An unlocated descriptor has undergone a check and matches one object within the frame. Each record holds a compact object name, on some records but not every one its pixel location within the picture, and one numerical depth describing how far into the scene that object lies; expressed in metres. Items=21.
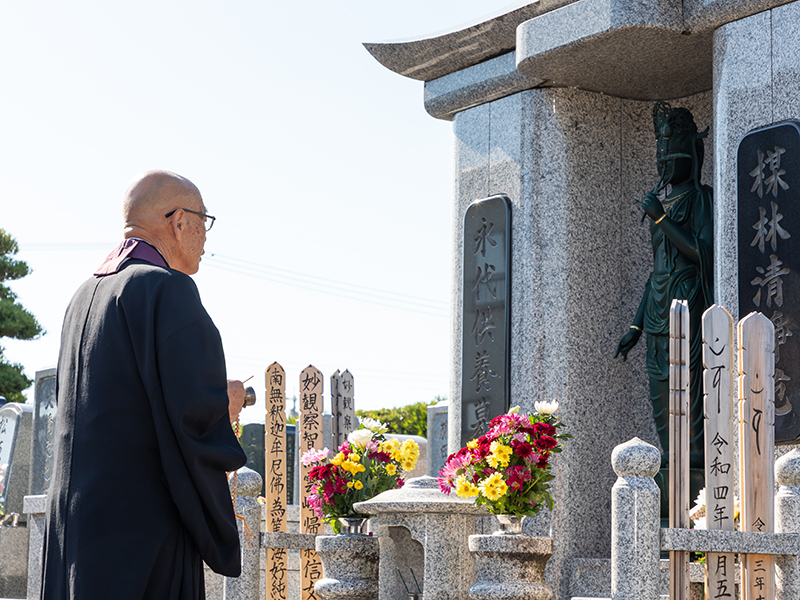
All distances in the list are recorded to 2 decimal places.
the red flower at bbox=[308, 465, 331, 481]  6.23
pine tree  18.12
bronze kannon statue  6.66
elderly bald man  2.62
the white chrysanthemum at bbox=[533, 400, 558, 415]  5.33
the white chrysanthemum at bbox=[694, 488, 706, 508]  5.23
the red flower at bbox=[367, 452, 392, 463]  6.36
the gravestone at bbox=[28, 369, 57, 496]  10.66
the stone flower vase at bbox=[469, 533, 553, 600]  5.15
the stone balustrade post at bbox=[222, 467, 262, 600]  6.46
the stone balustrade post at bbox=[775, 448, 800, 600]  4.29
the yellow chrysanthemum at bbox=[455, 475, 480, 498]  5.30
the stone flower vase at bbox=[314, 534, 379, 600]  6.00
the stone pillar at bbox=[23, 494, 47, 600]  7.54
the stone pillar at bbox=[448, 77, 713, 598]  6.88
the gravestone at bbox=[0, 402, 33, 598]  10.84
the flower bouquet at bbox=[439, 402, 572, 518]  5.25
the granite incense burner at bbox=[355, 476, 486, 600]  5.46
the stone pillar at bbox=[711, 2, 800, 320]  5.77
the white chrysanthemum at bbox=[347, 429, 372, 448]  6.33
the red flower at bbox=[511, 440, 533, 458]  5.24
